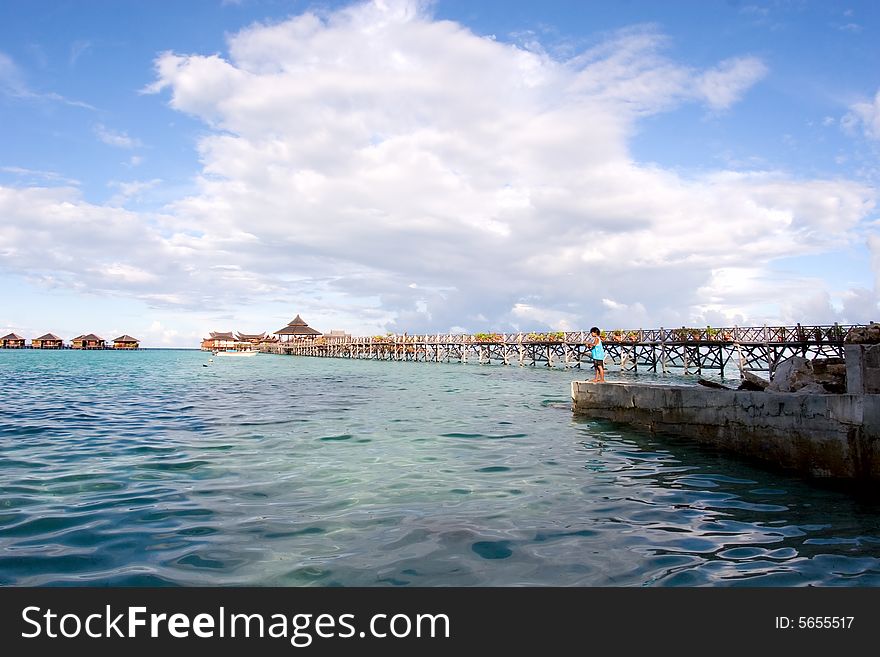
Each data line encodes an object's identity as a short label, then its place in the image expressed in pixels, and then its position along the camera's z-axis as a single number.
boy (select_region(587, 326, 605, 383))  14.71
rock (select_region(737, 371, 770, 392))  10.23
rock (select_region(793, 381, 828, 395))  8.33
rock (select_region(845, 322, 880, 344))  11.72
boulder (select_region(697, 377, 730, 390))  10.59
